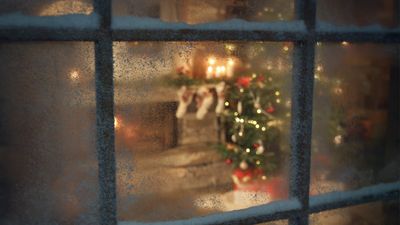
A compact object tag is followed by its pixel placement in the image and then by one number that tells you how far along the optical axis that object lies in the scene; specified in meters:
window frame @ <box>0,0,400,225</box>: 0.61
